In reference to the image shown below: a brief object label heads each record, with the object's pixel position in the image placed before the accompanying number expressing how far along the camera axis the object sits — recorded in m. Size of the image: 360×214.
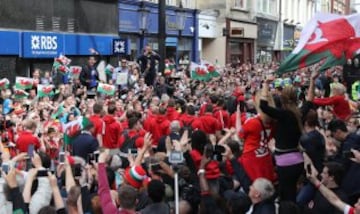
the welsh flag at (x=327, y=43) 10.34
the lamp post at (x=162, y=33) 19.56
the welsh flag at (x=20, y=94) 14.78
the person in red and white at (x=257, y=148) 7.92
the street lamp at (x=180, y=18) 32.69
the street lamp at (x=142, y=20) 28.88
